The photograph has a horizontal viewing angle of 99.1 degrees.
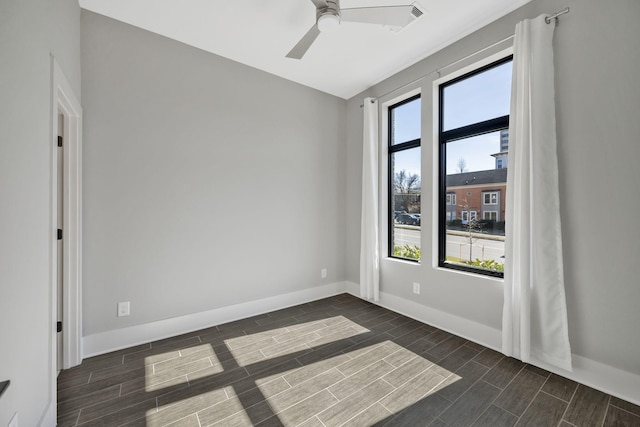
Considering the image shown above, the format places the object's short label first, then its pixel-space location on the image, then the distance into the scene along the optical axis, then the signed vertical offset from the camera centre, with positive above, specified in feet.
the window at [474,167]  8.57 +1.59
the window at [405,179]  11.13 +1.50
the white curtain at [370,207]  11.86 +0.32
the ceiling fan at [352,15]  6.32 +4.76
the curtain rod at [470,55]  6.91 +5.09
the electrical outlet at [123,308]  8.29 -2.88
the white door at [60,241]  7.13 -0.70
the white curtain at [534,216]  6.79 -0.05
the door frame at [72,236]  7.19 -0.58
